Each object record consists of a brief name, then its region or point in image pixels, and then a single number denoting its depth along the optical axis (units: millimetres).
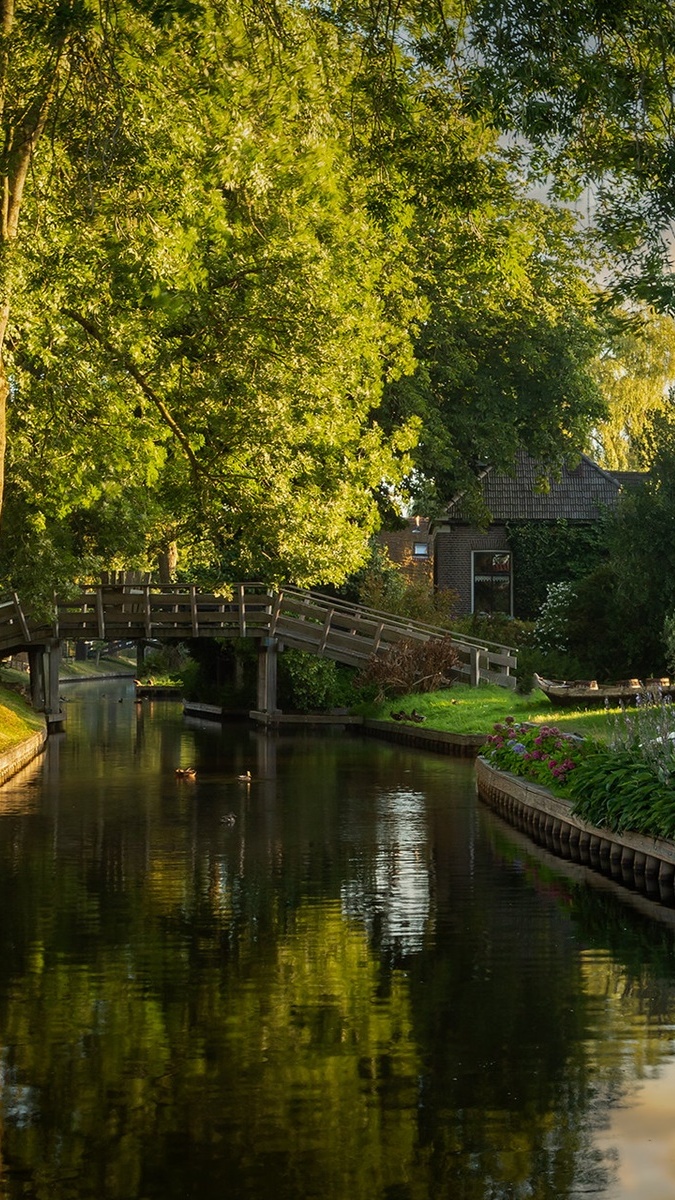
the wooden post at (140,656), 82769
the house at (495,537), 54594
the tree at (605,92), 14445
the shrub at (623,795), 16672
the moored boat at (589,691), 33031
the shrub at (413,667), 42719
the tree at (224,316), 18688
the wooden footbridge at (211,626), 44375
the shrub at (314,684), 47281
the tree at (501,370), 46594
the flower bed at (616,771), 17141
